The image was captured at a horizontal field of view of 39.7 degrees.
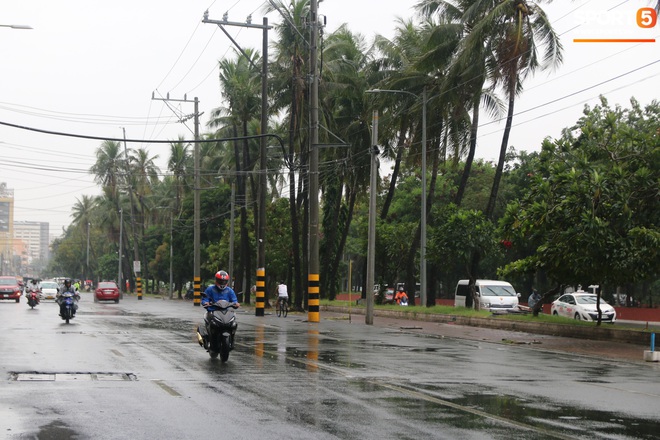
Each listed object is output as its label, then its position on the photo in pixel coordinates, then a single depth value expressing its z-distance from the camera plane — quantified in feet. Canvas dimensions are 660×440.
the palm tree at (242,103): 197.88
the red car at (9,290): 202.28
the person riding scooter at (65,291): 107.23
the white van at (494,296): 140.46
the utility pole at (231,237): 199.25
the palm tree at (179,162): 298.56
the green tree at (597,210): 83.30
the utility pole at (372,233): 114.11
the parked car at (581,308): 131.03
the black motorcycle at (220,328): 57.11
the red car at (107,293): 217.97
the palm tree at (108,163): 334.44
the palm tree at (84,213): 446.60
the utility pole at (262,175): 141.59
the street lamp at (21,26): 84.62
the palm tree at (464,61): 132.46
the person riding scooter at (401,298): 194.59
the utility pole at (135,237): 286.15
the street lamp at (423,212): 134.51
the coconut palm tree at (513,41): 124.98
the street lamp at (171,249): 282.09
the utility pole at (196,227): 189.78
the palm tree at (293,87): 161.48
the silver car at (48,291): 199.62
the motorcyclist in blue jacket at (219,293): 58.85
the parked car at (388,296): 183.16
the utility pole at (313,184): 119.34
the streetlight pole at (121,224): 321.73
